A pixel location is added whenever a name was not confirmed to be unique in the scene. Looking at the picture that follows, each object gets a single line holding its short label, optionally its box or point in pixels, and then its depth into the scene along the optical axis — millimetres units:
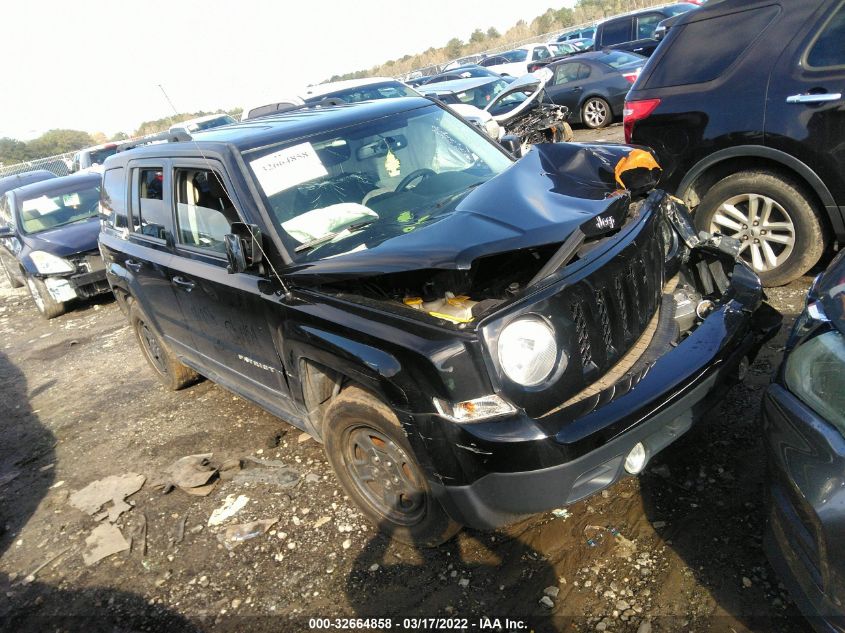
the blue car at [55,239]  8227
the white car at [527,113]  10164
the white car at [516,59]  20297
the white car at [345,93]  11367
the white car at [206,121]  16250
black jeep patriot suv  2242
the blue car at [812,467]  1706
